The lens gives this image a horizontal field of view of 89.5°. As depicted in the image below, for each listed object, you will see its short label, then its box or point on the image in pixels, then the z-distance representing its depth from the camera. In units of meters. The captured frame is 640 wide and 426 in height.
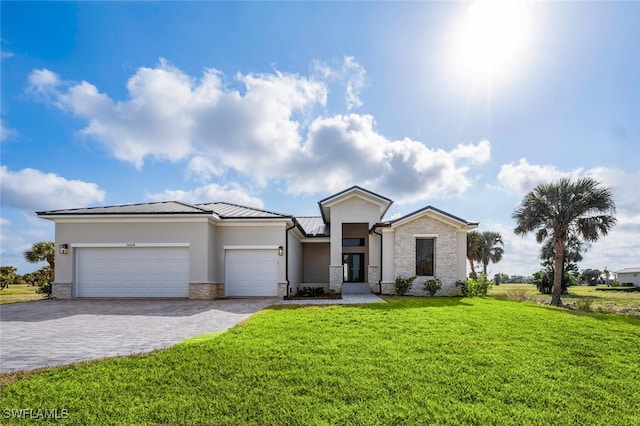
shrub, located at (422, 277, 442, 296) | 17.39
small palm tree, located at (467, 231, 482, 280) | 28.72
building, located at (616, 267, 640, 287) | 54.42
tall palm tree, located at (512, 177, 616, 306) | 19.62
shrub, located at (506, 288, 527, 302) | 19.44
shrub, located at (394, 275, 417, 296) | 17.48
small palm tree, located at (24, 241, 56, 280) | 22.04
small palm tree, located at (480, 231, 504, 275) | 36.44
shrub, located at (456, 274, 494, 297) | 17.28
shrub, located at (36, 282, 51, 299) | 16.42
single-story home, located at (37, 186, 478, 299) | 15.57
